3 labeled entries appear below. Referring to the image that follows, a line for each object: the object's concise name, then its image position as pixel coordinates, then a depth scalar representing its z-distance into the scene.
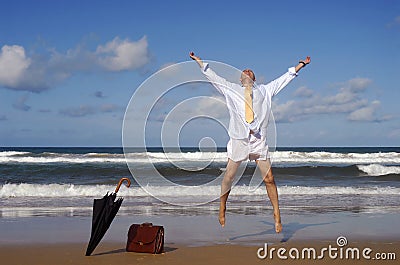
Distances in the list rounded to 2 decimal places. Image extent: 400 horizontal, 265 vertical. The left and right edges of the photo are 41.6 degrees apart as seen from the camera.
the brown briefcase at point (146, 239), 5.82
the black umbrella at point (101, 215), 5.61
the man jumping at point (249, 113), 6.10
